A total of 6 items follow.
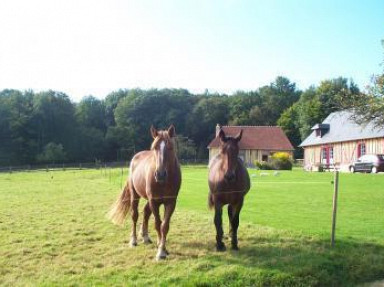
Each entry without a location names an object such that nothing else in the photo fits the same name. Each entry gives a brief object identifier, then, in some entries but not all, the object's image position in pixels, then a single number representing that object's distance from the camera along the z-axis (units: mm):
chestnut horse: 7633
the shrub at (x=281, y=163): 43125
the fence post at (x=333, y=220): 8516
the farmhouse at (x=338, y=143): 40812
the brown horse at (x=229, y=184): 7951
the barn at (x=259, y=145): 62562
